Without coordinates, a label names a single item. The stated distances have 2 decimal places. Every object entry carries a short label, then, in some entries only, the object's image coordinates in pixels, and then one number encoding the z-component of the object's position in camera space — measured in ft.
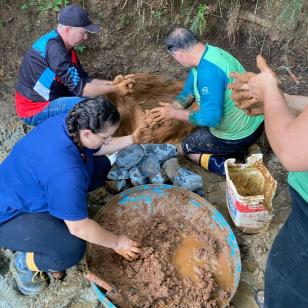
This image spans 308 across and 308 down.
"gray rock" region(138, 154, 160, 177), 10.03
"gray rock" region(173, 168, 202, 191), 9.66
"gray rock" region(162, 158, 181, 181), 10.01
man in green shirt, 9.10
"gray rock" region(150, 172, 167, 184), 9.84
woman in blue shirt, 6.43
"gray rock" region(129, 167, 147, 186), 9.84
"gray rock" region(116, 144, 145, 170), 10.16
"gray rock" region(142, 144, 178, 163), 10.48
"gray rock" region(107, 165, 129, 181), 9.94
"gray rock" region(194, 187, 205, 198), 9.89
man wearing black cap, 9.81
